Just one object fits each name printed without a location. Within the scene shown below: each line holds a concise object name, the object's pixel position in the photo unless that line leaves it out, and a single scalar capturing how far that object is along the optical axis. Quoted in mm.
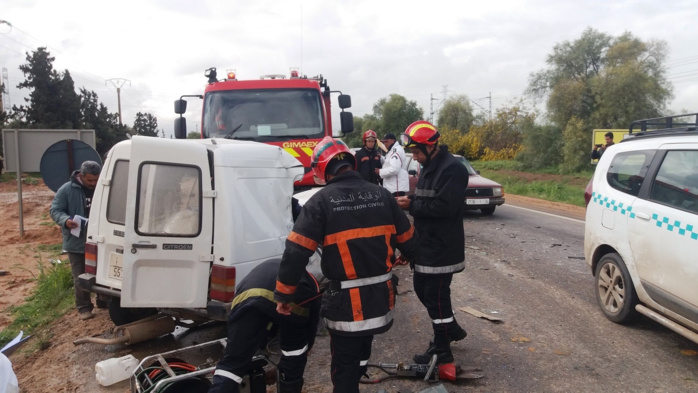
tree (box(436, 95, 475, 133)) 50281
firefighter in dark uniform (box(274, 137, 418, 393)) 2996
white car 4023
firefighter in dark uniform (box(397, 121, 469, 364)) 4023
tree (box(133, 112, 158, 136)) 55906
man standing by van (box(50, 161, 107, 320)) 5762
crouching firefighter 2967
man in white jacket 8258
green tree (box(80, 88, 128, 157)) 36994
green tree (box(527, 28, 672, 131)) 25375
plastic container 4207
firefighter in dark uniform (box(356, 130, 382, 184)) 8779
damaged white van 4152
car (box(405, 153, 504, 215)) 12008
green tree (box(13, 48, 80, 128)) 33750
